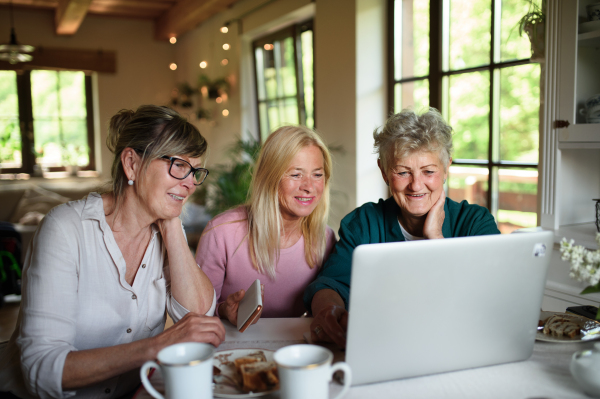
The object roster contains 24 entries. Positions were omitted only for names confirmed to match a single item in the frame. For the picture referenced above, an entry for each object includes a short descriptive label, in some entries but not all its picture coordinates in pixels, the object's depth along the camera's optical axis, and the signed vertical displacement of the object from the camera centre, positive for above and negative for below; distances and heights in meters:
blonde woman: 1.69 -0.27
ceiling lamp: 4.37 +1.03
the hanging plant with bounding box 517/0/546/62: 1.97 +0.52
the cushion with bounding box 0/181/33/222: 5.25 -0.38
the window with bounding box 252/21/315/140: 4.31 +0.80
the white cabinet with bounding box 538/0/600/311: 1.80 +0.06
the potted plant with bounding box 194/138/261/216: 4.18 -0.20
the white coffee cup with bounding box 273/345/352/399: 0.74 -0.33
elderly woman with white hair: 1.46 -0.14
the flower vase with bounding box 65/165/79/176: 6.74 -0.08
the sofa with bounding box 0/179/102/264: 4.66 -0.38
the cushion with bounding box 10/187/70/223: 5.11 -0.40
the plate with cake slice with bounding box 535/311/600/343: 1.08 -0.39
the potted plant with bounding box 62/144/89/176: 6.74 +0.11
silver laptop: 0.81 -0.25
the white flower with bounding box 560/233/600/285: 0.82 -0.18
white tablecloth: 0.86 -0.42
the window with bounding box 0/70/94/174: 6.38 +0.58
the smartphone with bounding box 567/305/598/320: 1.20 -0.39
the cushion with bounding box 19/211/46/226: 4.59 -0.52
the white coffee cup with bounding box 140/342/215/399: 0.74 -0.32
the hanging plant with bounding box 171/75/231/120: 5.63 +0.86
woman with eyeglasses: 1.03 -0.29
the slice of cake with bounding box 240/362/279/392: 0.87 -0.39
